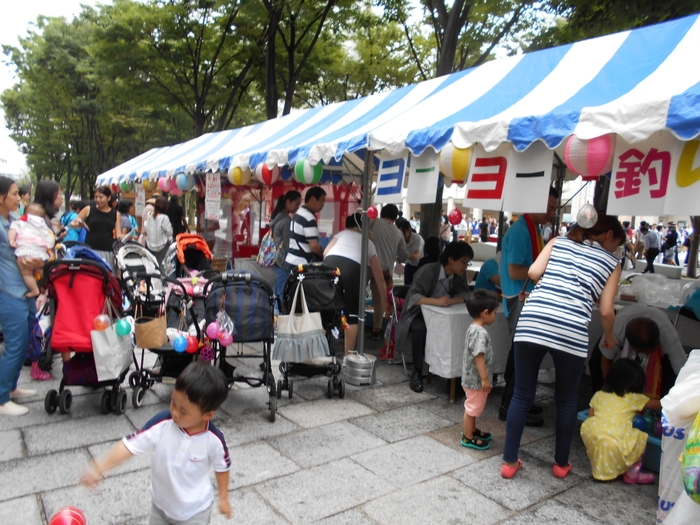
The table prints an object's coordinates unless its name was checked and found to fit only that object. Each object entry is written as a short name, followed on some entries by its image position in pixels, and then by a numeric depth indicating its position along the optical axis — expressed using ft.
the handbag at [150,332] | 13.73
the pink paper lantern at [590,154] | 11.07
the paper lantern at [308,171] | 18.40
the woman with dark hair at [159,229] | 28.63
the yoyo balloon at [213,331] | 13.37
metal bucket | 17.20
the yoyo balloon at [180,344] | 13.57
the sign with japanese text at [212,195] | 30.01
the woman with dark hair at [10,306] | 13.16
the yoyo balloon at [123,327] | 13.33
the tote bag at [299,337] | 15.16
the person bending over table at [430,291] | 16.94
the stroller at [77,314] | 13.00
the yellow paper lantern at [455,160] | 13.60
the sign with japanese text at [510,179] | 12.62
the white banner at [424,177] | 14.75
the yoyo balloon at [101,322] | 13.12
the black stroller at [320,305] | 15.62
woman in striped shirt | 10.69
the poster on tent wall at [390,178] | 15.97
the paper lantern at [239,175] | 24.84
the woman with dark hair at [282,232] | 22.13
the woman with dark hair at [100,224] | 25.22
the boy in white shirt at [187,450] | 6.63
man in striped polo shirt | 19.34
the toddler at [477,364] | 12.78
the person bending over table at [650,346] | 12.50
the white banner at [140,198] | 41.41
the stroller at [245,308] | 13.87
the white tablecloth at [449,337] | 16.02
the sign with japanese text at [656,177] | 10.12
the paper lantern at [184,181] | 30.12
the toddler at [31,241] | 13.25
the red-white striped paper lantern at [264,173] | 21.49
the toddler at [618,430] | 11.27
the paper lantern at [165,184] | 33.62
